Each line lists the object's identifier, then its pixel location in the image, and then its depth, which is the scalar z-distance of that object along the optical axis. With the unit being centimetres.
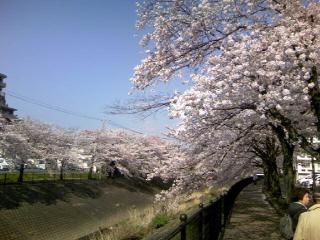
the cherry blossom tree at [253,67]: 665
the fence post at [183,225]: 447
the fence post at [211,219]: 771
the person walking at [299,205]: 447
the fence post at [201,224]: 639
